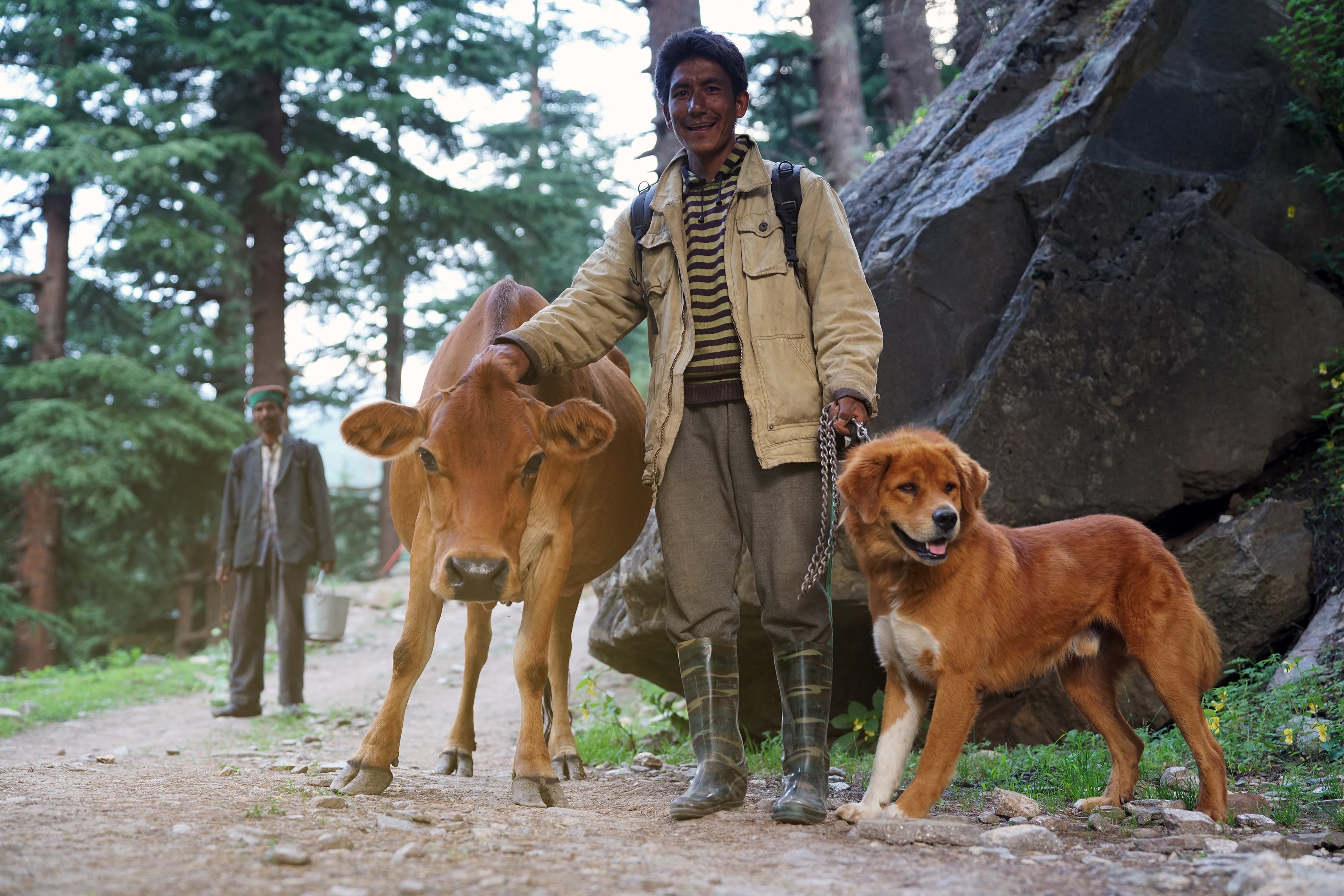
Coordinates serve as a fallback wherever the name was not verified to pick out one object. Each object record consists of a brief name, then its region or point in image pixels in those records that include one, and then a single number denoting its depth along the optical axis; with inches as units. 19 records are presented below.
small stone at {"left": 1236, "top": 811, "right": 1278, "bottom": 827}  156.3
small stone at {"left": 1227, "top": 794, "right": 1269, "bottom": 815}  164.7
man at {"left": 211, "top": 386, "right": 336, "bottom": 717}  384.2
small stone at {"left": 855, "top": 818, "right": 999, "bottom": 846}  142.0
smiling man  172.4
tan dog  158.7
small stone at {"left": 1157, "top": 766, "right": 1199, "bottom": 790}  179.6
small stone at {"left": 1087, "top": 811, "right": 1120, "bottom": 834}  157.8
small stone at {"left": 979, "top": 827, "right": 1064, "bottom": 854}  139.9
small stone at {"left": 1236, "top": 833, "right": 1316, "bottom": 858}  135.2
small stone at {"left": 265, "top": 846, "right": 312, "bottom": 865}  114.3
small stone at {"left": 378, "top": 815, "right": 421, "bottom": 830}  138.5
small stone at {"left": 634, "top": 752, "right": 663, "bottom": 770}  245.9
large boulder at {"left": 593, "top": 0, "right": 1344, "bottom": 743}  236.1
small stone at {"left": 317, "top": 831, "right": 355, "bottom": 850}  125.9
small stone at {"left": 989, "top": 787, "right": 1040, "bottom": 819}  168.9
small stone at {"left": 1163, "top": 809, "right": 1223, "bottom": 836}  152.9
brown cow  168.9
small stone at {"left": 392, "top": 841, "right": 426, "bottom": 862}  121.0
